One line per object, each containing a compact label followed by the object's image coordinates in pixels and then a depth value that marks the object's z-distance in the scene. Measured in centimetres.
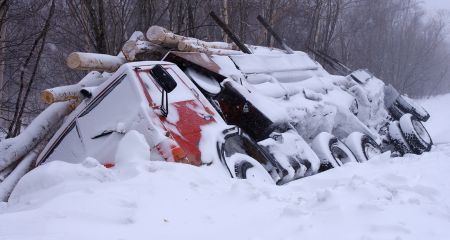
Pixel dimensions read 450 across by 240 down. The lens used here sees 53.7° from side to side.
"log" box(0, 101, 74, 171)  566
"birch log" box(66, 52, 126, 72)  569
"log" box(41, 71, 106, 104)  548
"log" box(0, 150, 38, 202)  489
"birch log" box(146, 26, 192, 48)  637
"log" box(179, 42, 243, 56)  668
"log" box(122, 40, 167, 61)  639
